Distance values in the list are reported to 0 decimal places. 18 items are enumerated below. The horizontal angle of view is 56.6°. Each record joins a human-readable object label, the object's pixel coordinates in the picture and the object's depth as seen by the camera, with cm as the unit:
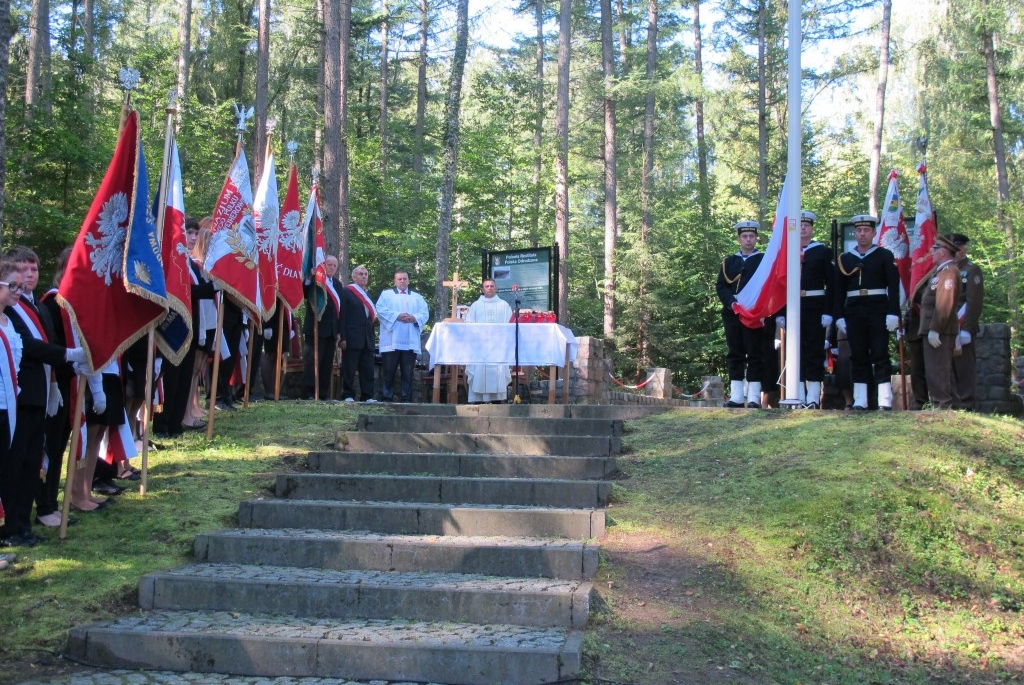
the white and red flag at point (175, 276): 784
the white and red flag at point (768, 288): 1033
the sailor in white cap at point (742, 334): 1070
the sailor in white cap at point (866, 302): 991
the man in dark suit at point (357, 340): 1267
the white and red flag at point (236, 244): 969
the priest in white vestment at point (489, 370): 1332
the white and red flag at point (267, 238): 1059
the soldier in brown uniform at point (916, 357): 1056
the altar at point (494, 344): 1225
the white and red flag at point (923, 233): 1094
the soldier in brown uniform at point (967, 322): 999
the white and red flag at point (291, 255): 1145
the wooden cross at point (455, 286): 1398
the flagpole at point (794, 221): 977
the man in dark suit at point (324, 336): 1241
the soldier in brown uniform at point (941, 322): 968
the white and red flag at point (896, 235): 1171
